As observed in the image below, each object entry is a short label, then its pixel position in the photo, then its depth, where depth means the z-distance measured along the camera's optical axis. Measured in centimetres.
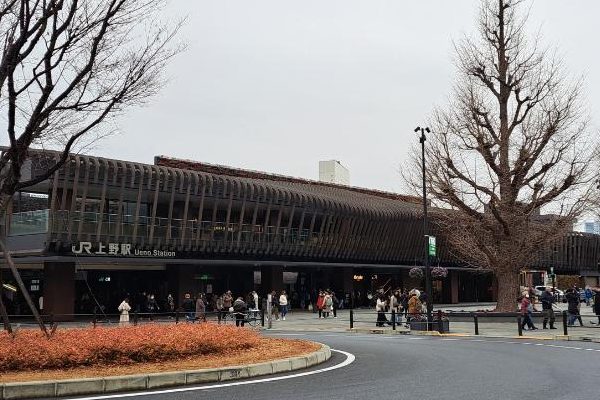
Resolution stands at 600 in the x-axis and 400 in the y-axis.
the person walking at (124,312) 2858
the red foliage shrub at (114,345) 1081
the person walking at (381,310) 2783
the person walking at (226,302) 3384
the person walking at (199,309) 2777
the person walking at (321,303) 3791
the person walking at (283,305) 3588
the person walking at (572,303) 2589
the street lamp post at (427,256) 2547
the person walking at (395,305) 2896
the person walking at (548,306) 2522
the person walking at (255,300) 3680
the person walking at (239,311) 2706
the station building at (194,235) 3572
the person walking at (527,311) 2480
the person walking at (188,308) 2943
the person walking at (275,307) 3538
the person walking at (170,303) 3859
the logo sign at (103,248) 3544
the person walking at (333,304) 3899
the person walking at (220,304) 3494
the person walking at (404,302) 3312
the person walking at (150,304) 3609
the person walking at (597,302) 2617
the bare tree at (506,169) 2980
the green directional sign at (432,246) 2756
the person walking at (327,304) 3812
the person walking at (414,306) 2591
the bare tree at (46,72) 1280
